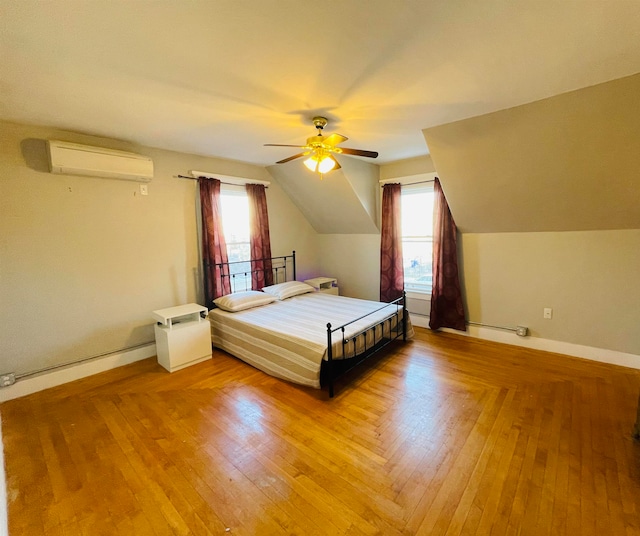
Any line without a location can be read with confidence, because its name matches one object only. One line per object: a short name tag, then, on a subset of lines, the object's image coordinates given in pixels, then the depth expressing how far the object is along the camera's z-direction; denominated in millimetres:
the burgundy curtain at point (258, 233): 4559
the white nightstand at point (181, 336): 3229
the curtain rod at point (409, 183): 4136
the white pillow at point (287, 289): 4336
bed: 2799
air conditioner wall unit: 2774
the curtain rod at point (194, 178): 3817
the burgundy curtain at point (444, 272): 3961
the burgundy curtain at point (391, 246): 4492
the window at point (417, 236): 4375
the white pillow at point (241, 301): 3767
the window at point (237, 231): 4379
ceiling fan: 2590
